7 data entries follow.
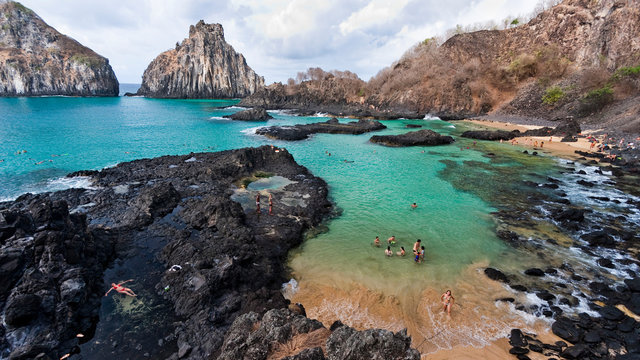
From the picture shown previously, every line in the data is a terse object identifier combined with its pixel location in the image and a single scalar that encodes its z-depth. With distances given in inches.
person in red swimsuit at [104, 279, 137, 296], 512.7
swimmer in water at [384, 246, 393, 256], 659.9
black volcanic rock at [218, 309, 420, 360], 270.2
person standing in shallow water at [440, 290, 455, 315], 491.5
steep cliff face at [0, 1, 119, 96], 5206.7
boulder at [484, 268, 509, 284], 580.4
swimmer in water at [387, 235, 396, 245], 692.5
